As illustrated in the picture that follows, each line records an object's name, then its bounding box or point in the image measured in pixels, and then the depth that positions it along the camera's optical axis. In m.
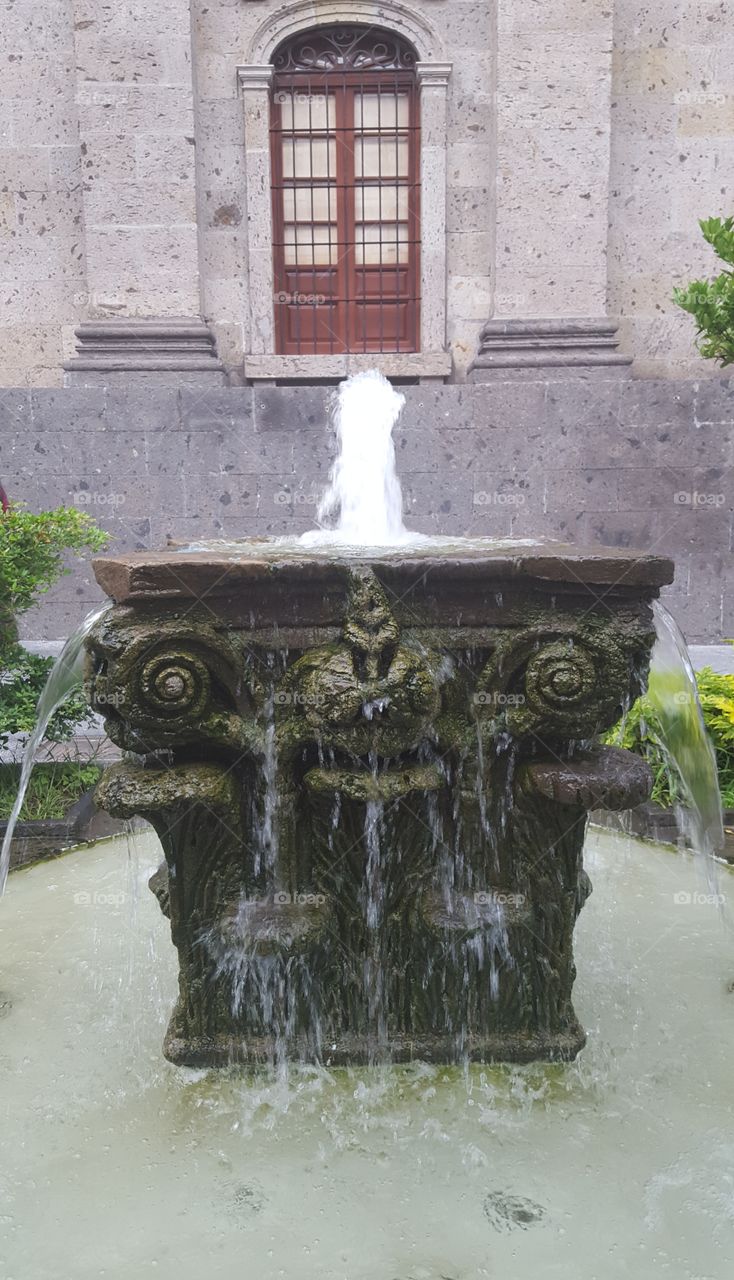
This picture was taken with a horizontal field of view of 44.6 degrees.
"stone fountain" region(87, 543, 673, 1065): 2.46
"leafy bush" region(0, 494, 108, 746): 4.72
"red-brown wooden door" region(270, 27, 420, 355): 8.61
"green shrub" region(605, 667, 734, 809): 4.73
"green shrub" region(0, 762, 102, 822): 4.65
